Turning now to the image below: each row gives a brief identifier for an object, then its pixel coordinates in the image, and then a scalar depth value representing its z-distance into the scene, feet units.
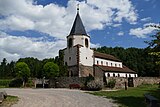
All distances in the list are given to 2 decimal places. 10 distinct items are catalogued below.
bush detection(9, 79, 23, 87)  74.15
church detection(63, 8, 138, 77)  77.56
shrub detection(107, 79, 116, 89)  59.91
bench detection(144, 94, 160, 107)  21.16
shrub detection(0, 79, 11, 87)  78.21
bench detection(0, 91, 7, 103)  23.51
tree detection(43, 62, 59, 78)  73.60
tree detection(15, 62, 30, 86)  76.14
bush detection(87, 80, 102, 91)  51.44
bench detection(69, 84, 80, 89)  60.77
